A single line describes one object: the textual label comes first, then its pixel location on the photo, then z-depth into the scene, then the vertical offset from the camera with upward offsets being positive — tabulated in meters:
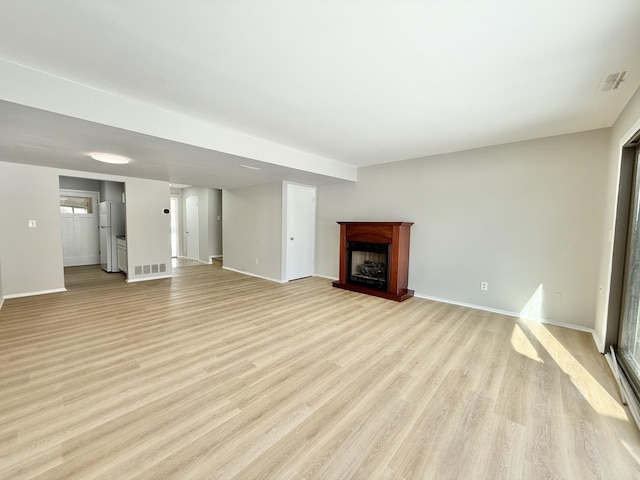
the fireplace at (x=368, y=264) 4.61 -0.74
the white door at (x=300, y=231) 5.49 -0.17
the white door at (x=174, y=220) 8.81 +0.02
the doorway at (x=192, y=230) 8.22 -0.29
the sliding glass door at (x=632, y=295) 2.18 -0.57
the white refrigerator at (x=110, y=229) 6.40 -0.24
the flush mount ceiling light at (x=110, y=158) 3.49 +0.84
